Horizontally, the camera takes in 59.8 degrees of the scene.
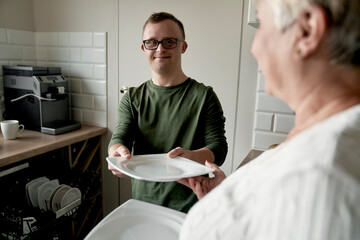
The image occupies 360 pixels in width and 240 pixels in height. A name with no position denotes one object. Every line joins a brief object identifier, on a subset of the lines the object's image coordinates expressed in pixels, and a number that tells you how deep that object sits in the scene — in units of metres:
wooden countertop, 1.54
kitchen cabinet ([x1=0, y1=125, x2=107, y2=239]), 1.51
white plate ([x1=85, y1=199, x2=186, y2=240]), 0.85
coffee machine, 1.93
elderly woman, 0.35
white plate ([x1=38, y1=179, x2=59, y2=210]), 1.70
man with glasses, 1.37
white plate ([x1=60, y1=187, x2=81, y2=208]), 1.68
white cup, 1.76
